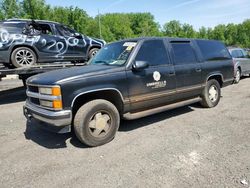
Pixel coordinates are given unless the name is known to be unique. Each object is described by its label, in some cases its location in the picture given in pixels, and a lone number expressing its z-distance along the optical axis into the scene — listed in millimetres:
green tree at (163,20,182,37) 56136
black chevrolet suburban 3088
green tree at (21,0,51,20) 21513
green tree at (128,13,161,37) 56685
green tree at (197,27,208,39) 59067
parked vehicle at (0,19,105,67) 5512
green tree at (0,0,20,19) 22161
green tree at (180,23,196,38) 55071
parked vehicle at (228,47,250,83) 8665
